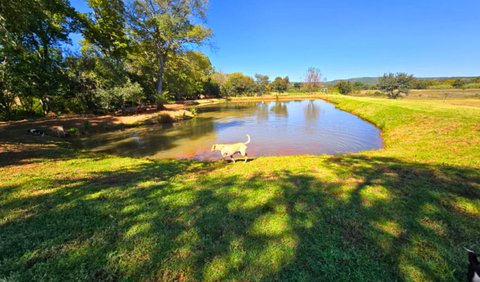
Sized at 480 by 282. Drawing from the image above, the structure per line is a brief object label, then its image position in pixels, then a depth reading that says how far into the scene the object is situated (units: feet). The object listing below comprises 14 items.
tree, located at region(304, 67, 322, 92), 300.59
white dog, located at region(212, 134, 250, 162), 27.25
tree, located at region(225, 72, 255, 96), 231.75
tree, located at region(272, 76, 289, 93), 291.79
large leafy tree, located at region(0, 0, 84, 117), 33.22
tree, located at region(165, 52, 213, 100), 97.25
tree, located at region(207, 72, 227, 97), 211.82
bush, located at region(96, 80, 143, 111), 65.73
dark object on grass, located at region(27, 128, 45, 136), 41.24
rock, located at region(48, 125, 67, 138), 45.36
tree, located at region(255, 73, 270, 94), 266.36
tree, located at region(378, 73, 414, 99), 138.72
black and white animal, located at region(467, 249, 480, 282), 6.86
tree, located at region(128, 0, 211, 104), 76.59
